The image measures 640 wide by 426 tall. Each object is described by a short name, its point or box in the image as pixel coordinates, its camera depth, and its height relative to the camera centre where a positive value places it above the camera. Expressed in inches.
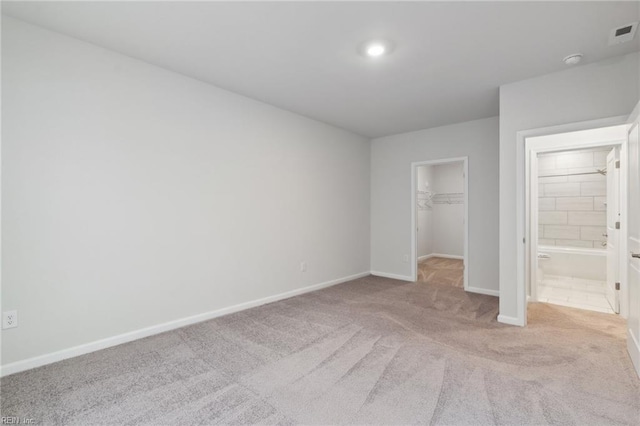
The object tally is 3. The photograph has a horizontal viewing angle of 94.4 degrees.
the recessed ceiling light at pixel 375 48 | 96.3 +55.2
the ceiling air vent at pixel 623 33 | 87.3 +54.7
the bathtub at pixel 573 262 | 198.8 -35.0
